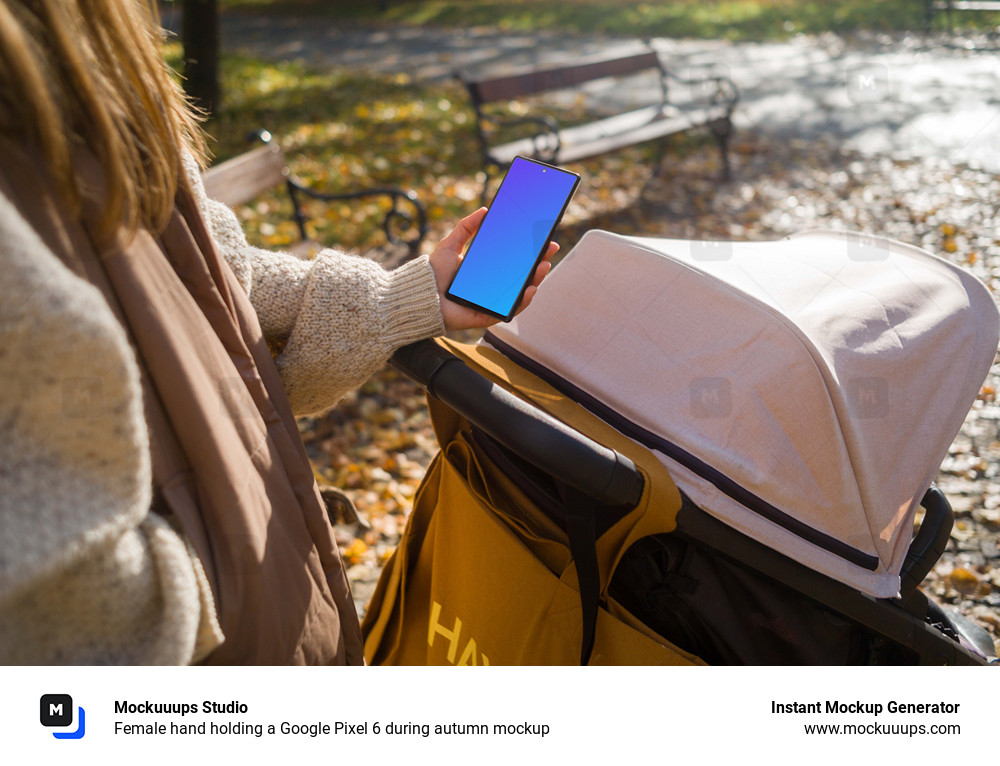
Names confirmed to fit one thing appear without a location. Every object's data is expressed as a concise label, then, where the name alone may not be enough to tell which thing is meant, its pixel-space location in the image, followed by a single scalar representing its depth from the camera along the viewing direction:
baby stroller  1.30
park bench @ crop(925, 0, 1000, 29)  8.00
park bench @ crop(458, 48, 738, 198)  5.57
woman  0.80
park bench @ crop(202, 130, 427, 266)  3.78
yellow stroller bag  1.28
